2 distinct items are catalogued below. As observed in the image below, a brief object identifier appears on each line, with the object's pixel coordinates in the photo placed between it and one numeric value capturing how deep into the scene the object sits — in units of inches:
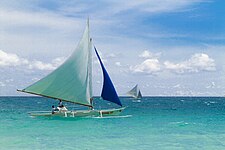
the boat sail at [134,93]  5930.1
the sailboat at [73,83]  1616.6
